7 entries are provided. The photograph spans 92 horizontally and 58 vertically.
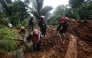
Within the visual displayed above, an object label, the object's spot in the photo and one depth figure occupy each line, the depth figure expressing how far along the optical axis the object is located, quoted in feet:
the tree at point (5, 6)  19.08
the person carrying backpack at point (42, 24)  10.52
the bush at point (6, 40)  6.52
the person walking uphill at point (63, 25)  10.44
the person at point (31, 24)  13.42
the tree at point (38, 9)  20.36
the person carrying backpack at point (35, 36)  7.71
